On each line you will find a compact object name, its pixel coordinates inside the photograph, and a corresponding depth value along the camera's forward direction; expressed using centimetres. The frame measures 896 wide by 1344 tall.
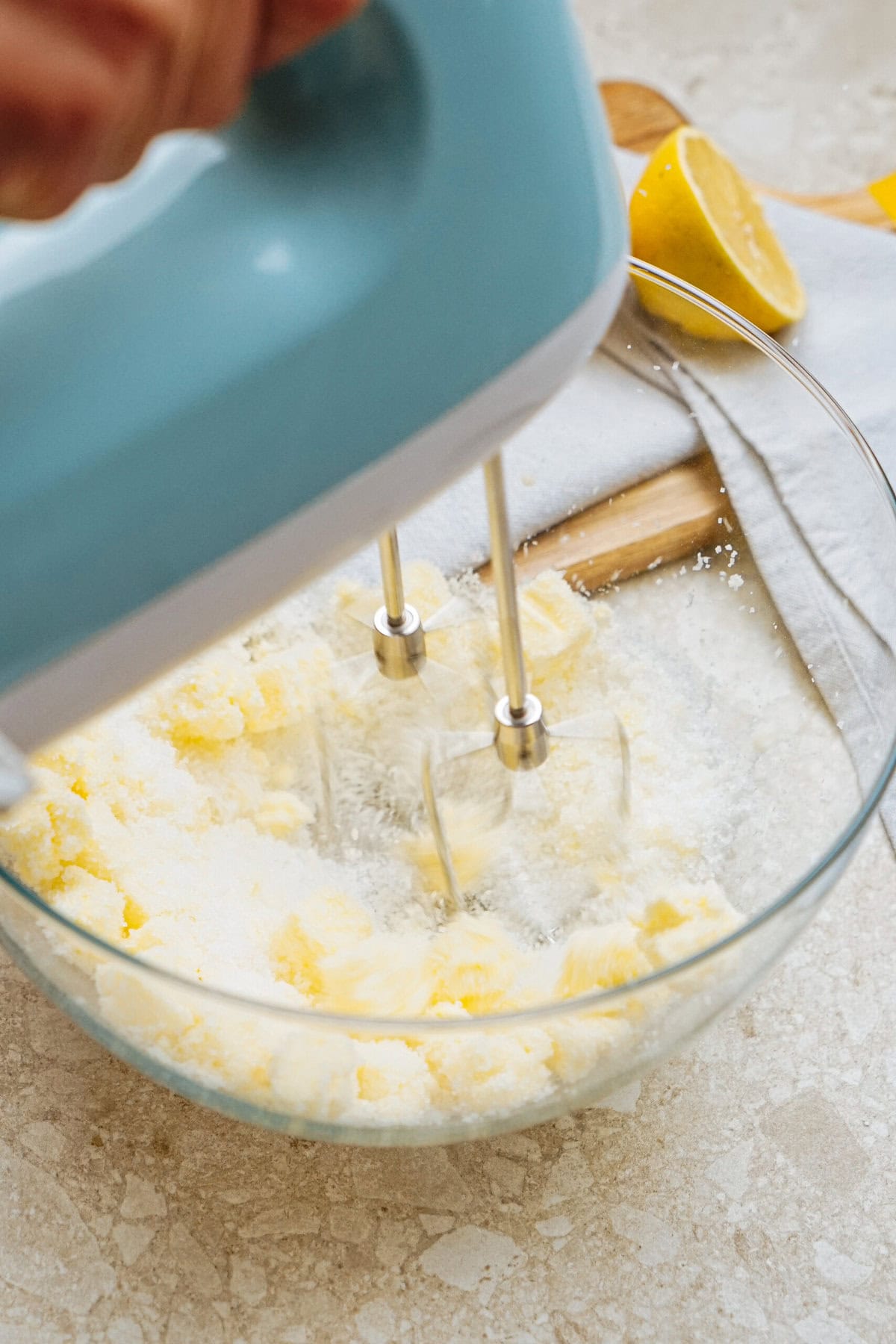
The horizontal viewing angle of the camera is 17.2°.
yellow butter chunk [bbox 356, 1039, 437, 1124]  63
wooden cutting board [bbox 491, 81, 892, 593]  74
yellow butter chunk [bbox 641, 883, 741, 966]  65
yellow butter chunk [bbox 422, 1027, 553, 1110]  62
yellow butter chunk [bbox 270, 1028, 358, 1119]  61
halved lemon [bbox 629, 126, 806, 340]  78
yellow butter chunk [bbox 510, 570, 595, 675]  72
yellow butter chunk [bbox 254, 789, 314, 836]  70
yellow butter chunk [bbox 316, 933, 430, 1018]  65
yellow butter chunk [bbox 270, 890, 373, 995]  66
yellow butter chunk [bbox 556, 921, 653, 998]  65
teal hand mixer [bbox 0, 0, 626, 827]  53
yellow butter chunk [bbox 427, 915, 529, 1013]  66
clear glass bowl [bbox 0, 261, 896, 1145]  60
